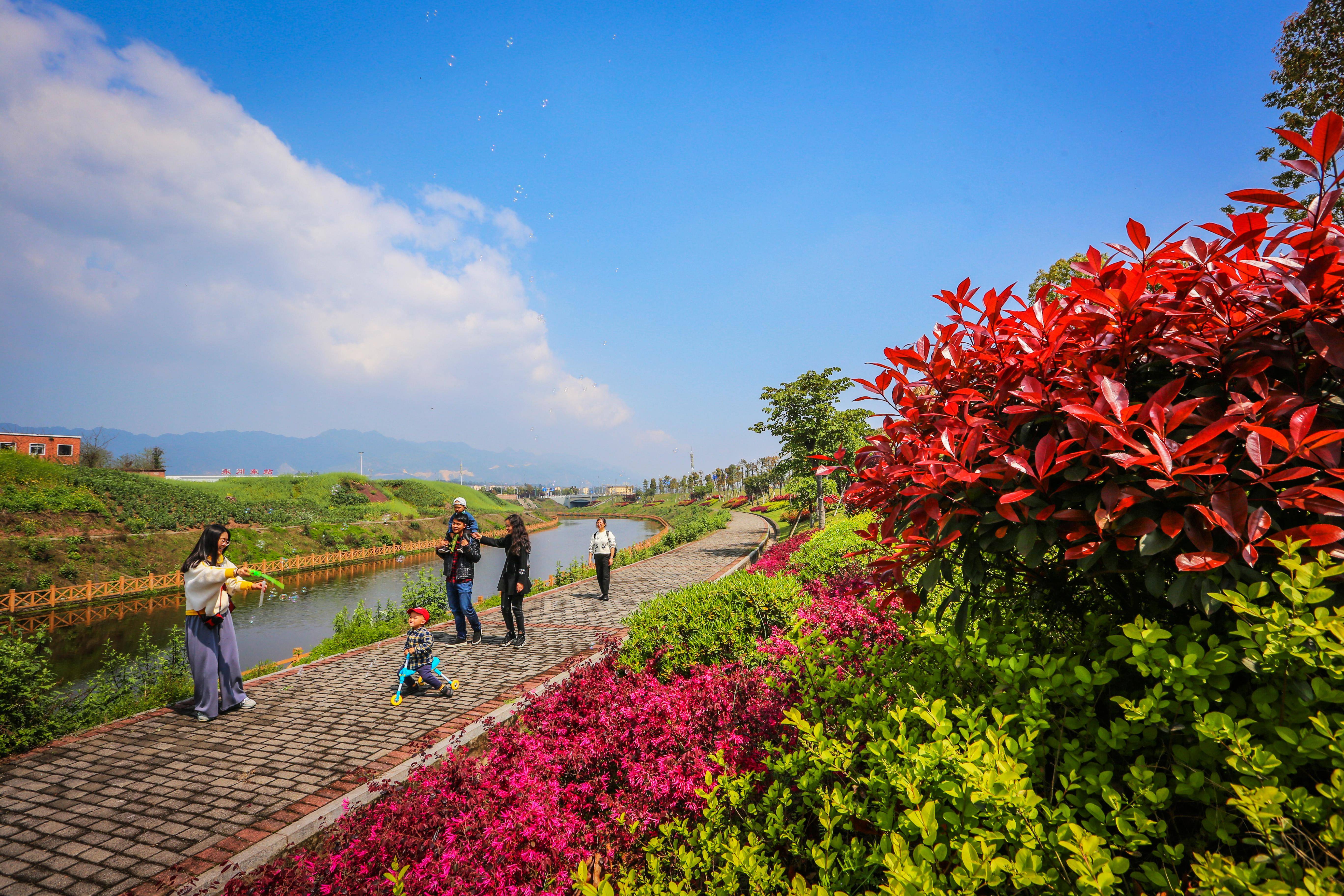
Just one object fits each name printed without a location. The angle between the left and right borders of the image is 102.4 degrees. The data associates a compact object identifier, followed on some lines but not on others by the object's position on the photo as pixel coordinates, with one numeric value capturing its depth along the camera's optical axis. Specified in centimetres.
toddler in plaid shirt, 591
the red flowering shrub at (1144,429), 133
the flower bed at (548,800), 248
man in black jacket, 762
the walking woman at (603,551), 1099
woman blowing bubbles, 540
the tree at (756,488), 6494
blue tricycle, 573
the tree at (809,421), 2042
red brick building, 3850
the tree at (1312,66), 1268
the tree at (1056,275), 1997
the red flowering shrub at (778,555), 1088
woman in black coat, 770
